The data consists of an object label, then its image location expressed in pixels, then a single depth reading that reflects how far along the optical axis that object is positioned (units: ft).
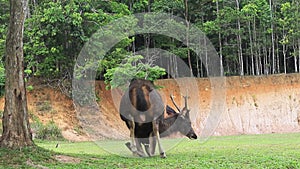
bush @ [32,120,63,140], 89.89
